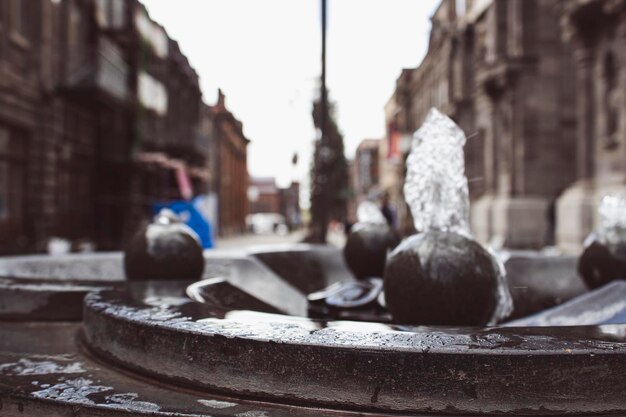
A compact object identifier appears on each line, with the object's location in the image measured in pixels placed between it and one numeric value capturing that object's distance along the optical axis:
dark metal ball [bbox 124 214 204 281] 5.03
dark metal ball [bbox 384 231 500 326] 3.66
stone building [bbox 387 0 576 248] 20.86
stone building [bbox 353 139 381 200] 90.81
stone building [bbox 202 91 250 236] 51.53
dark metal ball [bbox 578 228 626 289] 5.16
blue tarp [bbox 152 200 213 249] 13.52
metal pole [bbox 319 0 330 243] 12.52
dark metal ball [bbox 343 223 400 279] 6.26
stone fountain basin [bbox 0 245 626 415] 2.48
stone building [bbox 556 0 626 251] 14.38
